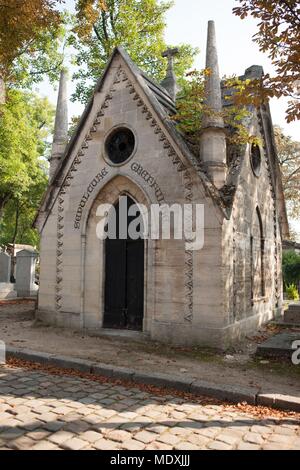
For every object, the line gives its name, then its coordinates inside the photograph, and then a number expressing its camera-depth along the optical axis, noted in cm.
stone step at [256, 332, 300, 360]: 752
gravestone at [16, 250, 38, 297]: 1970
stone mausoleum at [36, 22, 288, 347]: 857
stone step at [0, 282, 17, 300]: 1863
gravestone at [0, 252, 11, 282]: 2052
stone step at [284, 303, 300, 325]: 1195
